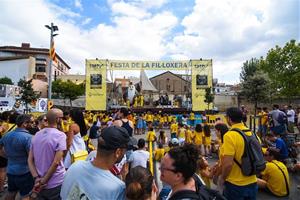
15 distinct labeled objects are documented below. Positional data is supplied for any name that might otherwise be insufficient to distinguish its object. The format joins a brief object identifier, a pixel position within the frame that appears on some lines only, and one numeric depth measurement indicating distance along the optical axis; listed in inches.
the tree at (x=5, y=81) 1900.8
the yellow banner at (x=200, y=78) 1195.3
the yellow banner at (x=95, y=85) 1174.3
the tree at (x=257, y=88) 960.1
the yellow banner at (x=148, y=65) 1191.6
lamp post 575.9
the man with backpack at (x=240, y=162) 135.5
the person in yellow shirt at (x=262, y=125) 452.8
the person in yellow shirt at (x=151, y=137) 370.8
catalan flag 583.5
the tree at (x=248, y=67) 1862.2
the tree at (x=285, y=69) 1239.5
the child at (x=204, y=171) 192.6
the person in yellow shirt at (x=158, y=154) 315.5
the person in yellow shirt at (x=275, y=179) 205.6
